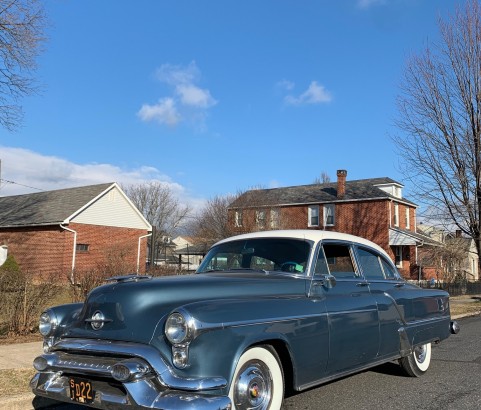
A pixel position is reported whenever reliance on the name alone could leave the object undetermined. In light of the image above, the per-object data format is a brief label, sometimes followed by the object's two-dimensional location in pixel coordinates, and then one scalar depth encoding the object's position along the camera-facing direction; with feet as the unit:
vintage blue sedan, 11.36
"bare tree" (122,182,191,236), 211.61
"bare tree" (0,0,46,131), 44.68
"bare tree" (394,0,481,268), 63.10
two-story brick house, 111.55
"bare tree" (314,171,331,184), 226.71
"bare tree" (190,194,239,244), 119.26
